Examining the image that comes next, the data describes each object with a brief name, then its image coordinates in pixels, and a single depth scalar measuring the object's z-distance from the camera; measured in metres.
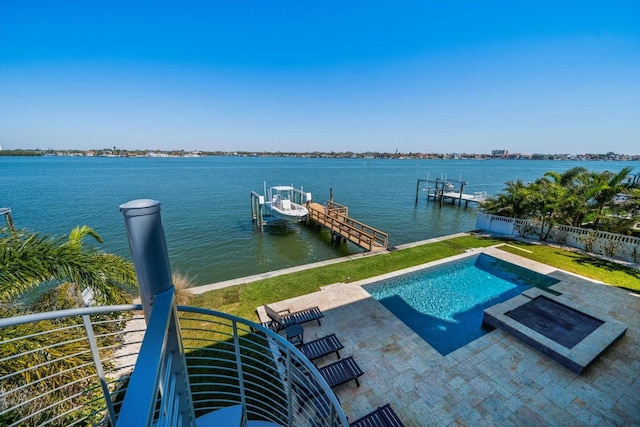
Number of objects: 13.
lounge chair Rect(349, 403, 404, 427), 4.38
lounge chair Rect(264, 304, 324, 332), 7.09
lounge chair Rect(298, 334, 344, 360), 6.03
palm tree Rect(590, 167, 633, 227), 12.59
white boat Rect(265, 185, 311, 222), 20.47
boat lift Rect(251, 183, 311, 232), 20.20
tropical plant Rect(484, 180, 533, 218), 14.97
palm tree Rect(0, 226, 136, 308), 3.88
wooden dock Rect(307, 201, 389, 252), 14.32
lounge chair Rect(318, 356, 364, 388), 5.29
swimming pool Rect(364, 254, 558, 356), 7.88
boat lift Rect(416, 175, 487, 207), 33.19
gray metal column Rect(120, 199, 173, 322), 1.71
